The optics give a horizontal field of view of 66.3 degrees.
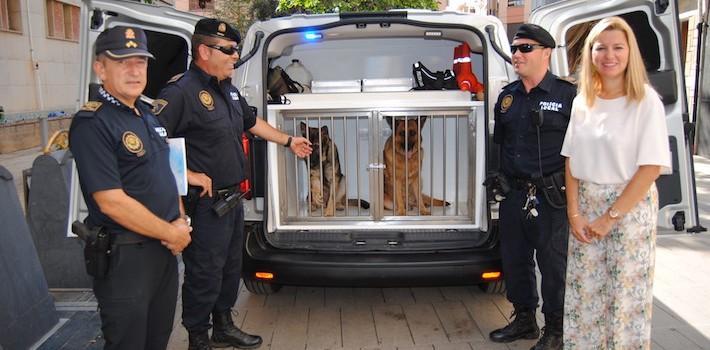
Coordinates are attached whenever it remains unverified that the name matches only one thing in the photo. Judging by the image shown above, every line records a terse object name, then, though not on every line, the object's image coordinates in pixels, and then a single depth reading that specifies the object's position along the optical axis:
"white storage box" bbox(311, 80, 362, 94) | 4.37
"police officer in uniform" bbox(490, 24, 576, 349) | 2.95
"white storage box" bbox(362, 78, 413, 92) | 4.49
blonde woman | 2.39
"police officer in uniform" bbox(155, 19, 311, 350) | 2.90
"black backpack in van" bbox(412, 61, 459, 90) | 4.35
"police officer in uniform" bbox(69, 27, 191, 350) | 2.06
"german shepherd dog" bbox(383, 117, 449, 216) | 4.14
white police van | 3.03
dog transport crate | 3.55
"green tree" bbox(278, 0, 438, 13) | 14.67
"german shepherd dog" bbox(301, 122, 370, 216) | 4.18
